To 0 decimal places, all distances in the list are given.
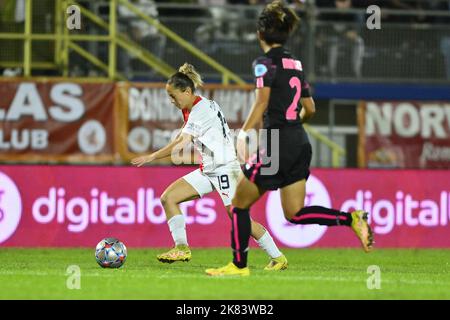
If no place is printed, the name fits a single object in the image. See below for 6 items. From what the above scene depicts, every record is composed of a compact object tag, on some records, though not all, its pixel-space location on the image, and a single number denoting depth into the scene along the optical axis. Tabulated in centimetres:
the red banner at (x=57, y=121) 1830
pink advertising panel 1706
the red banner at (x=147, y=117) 1856
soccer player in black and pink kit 1082
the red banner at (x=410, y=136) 1969
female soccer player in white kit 1273
